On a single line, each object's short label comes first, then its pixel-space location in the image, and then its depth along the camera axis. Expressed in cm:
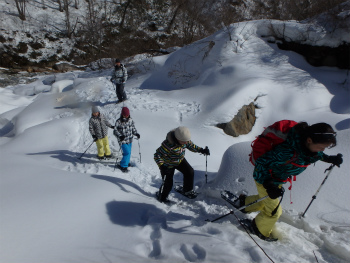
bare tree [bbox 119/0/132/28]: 2636
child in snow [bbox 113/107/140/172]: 535
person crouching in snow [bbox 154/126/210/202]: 363
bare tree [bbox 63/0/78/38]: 2357
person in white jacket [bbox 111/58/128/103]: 868
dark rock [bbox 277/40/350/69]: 883
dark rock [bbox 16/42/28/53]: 2116
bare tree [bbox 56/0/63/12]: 2527
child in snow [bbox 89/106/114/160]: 581
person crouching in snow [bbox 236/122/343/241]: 237
